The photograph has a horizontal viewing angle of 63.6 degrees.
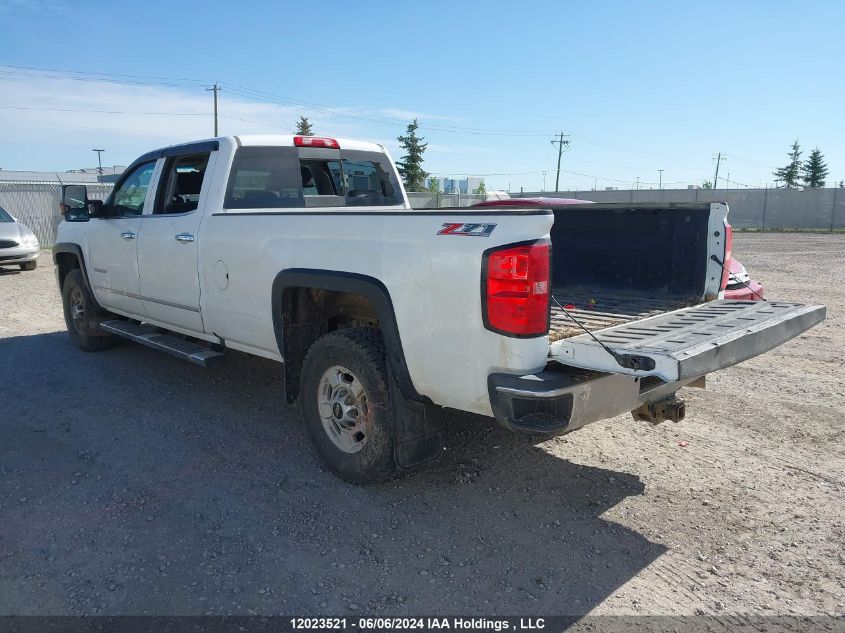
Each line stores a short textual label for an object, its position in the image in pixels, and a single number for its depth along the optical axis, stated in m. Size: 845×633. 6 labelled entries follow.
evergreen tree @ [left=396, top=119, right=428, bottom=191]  57.69
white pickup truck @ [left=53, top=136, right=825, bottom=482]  3.17
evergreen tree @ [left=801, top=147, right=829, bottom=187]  66.69
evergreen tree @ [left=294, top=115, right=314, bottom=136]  58.52
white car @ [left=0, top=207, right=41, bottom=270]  14.44
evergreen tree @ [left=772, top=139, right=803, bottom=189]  70.44
